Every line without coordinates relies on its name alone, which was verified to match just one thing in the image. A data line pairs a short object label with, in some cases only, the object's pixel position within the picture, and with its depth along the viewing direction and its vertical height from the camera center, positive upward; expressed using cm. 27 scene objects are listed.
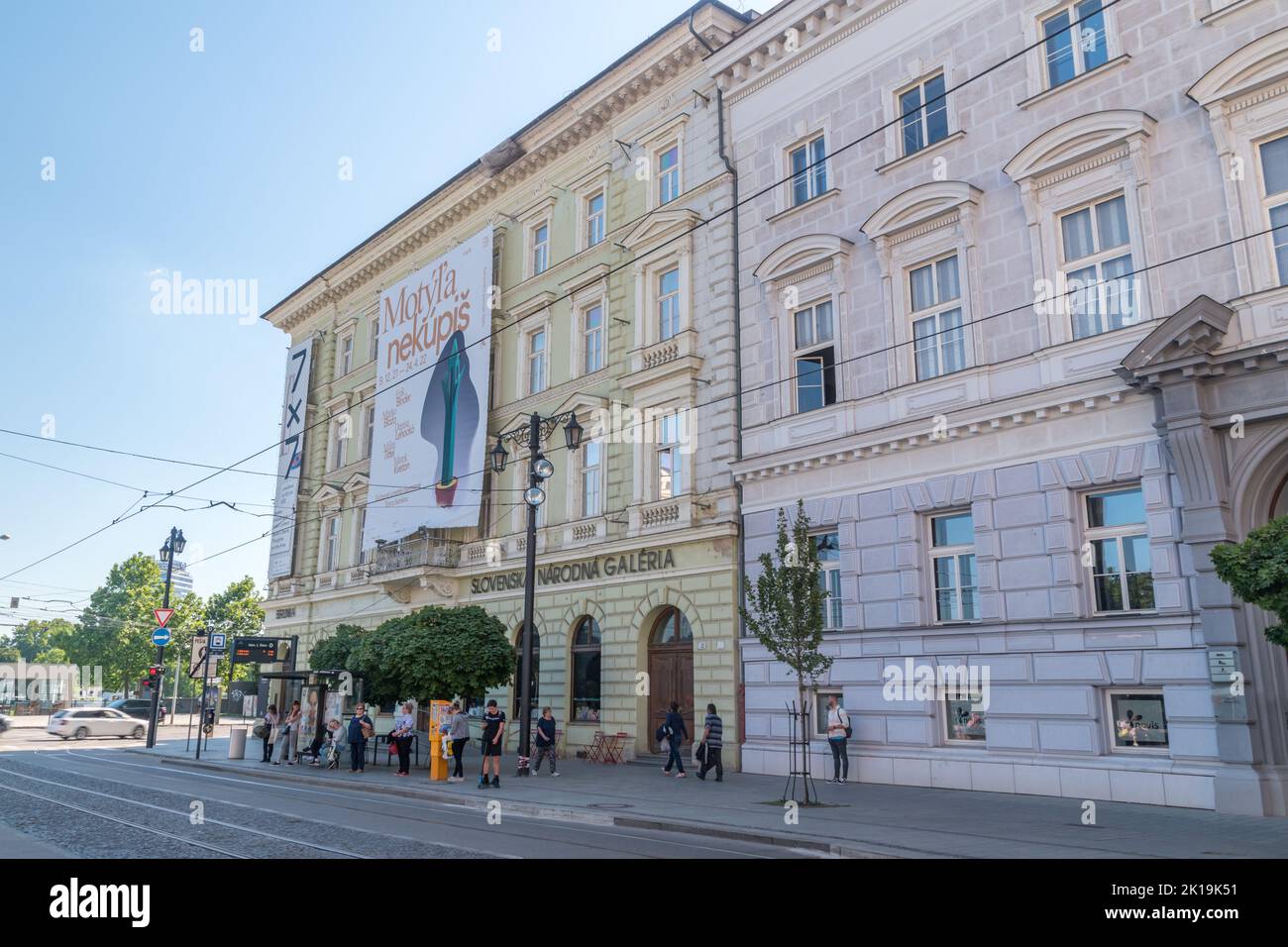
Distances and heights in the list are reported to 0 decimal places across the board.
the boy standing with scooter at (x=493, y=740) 1955 -92
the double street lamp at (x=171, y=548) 3872 +558
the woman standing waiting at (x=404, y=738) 2320 -105
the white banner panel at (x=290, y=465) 4444 +1013
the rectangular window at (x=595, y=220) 3069 +1442
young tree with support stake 1664 +142
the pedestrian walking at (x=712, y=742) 2077 -100
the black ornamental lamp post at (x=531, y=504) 2155 +419
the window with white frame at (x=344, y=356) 4388 +1464
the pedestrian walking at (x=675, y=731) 2200 -83
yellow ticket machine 2156 -131
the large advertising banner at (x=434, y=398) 3275 +1006
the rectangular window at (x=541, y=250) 3284 +1450
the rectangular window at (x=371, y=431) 4034 +1053
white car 4450 -146
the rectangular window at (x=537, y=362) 3198 +1059
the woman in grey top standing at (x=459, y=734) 2196 -92
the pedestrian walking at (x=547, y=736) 2267 -97
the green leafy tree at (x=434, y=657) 2450 +89
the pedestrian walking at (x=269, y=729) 2875 -105
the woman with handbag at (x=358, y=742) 2391 -117
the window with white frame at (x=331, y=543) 4194 +623
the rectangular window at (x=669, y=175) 2792 +1439
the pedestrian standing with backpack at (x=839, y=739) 1944 -87
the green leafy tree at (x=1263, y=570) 1064 +135
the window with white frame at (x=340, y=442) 4281 +1072
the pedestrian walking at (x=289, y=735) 2780 -118
